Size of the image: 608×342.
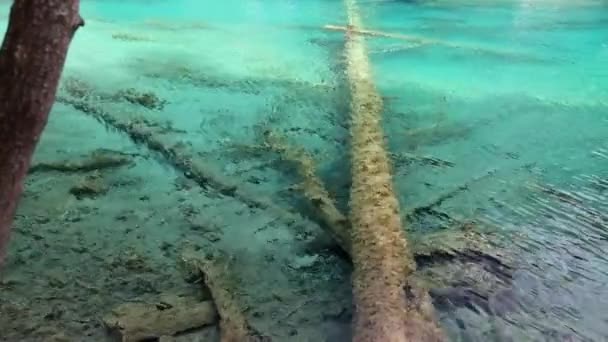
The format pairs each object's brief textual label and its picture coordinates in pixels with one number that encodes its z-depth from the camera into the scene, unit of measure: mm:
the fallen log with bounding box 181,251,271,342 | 3516
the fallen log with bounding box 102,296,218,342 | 3510
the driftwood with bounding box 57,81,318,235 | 5422
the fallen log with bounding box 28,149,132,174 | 5816
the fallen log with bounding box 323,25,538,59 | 11648
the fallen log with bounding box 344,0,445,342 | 3291
